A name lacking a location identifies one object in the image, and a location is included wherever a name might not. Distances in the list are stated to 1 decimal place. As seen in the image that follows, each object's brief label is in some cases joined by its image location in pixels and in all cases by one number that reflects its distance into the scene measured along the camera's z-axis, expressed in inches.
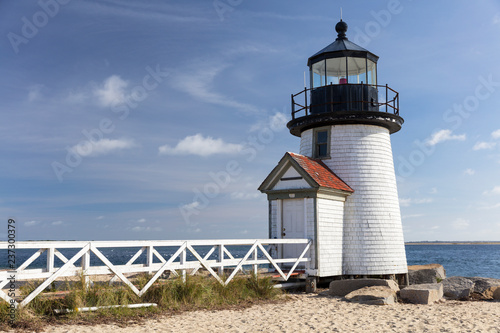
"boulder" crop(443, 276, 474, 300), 565.0
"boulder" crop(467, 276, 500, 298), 586.2
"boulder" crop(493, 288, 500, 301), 576.7
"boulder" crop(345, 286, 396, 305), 482.3
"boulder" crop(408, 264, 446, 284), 713.6
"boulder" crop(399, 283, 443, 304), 500.7
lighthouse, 593.9
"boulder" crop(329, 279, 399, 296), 528.1
